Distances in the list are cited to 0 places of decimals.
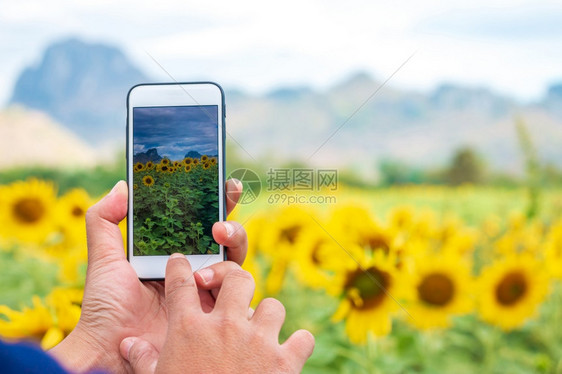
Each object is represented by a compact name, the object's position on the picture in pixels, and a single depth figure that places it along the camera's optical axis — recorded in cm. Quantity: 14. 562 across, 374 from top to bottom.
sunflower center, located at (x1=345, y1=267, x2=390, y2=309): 77
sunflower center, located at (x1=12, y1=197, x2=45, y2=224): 112
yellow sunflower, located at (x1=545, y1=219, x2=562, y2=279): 99
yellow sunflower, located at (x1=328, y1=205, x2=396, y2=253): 77
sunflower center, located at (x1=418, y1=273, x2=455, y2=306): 86
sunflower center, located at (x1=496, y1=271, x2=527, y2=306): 95
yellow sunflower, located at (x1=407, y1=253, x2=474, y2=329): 84
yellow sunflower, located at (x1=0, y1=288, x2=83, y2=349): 64
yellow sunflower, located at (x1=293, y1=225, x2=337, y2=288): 82
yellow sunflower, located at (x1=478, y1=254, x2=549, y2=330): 93
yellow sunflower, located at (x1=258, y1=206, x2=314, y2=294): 92
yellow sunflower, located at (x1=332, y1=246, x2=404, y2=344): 77
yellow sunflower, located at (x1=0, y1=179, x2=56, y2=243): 111
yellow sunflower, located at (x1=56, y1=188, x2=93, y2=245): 101
